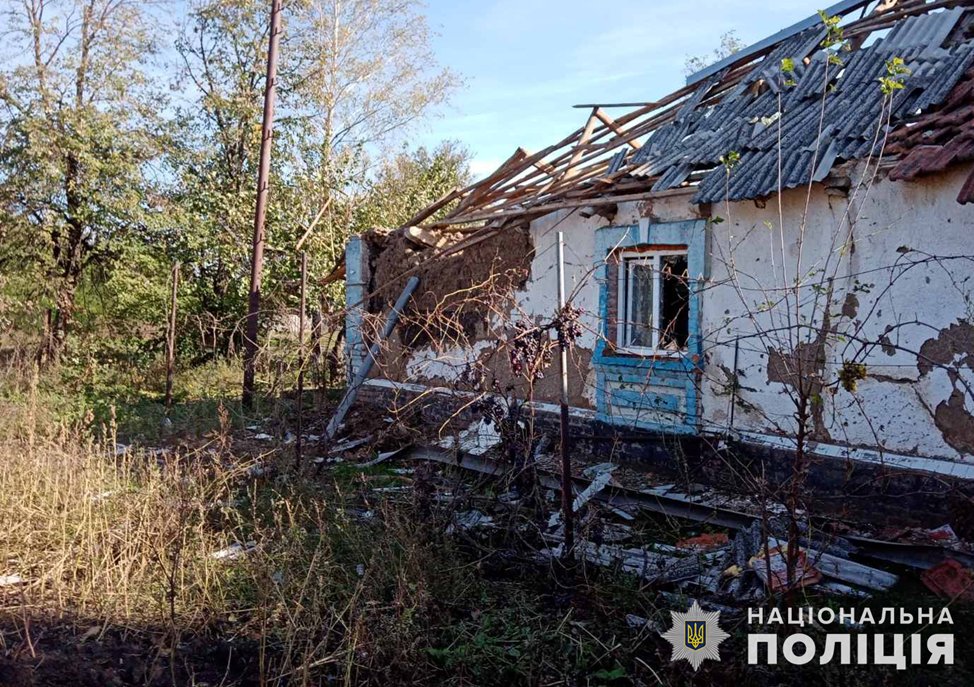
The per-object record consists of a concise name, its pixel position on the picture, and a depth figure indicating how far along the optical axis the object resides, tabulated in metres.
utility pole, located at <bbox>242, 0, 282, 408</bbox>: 10.88
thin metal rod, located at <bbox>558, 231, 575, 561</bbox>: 4.75
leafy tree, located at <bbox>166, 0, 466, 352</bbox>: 15.46
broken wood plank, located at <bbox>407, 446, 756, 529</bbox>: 5.90
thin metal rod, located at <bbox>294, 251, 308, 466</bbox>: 6.66
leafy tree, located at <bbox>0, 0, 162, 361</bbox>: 13.88
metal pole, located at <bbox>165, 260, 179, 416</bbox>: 11.82
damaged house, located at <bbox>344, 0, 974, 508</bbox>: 5.62
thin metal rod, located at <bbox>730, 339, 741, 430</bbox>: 6.87
